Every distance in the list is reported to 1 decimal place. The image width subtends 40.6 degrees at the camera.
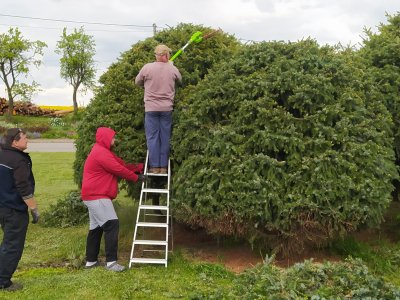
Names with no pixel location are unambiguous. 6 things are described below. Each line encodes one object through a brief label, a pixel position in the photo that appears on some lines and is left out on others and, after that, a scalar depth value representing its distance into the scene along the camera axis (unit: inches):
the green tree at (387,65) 347.9
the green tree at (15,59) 1727.4
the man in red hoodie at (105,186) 291.0
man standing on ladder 316.5
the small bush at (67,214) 421.1
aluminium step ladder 298.5
